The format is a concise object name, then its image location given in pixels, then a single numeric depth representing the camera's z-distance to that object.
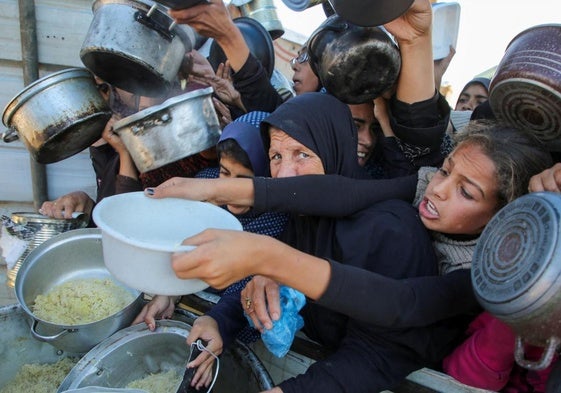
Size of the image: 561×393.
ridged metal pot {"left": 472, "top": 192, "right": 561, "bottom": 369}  0.96
